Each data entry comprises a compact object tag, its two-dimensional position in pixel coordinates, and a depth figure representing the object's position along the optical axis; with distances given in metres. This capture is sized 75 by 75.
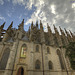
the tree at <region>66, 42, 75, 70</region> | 11.51
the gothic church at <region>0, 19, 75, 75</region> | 13.36
